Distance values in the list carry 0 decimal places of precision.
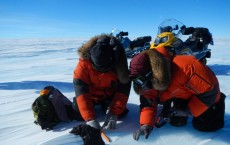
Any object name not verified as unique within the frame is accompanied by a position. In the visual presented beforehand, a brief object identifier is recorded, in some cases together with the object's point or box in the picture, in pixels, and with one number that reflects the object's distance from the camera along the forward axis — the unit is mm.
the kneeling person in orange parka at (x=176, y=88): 1609
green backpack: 1977
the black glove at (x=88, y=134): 1599
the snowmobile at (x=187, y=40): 3427
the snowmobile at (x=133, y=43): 4382
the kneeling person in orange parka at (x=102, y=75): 1786
